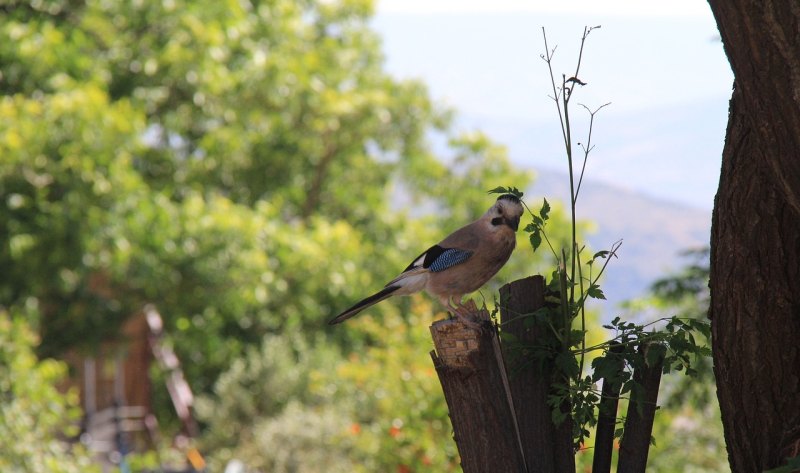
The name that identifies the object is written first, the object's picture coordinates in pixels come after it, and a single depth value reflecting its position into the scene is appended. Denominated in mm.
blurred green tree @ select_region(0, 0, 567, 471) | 23141
